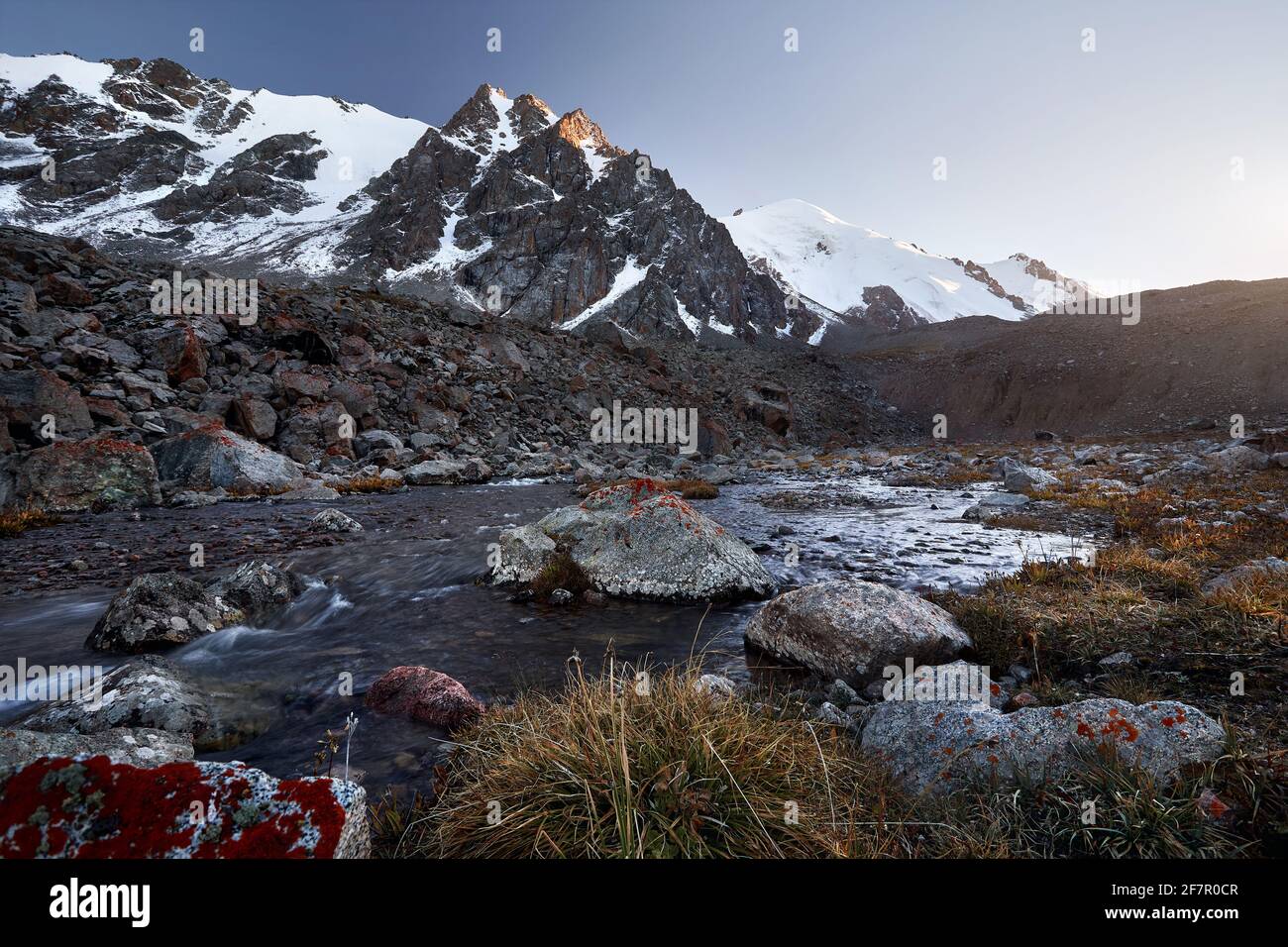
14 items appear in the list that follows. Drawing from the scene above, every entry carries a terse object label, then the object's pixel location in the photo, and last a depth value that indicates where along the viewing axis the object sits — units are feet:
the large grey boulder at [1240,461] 54.60
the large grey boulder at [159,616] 19.35
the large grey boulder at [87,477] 45.55
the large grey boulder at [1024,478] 58.59
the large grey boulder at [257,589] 23.27
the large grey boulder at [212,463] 57.47
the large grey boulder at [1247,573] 18.16
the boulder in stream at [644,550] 25.53
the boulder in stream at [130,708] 12.57
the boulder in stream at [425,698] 13.97
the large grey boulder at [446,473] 74.33
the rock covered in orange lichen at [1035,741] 8.84
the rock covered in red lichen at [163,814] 5.92
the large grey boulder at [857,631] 16.14
